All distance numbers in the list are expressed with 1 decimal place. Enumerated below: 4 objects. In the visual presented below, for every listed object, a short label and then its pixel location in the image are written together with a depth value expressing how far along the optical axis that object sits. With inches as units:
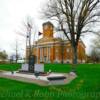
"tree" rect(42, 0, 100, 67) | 447.0
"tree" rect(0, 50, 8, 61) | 1684.3
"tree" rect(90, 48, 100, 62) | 1566.5
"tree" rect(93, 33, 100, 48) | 1242.2
